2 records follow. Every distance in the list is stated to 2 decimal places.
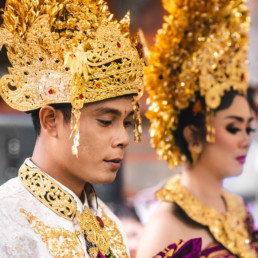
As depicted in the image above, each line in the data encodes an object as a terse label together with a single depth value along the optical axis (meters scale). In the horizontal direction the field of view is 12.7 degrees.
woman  2.38
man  1.92
